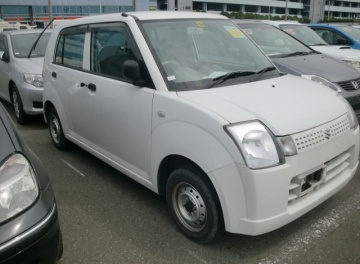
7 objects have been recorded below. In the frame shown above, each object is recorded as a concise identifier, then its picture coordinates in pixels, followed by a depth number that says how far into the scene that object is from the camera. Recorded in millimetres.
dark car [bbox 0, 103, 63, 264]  1882
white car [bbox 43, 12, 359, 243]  2447
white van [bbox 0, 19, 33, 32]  36700
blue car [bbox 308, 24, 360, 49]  8819
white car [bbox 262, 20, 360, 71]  7093
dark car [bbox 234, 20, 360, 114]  5262
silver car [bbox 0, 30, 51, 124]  6113
